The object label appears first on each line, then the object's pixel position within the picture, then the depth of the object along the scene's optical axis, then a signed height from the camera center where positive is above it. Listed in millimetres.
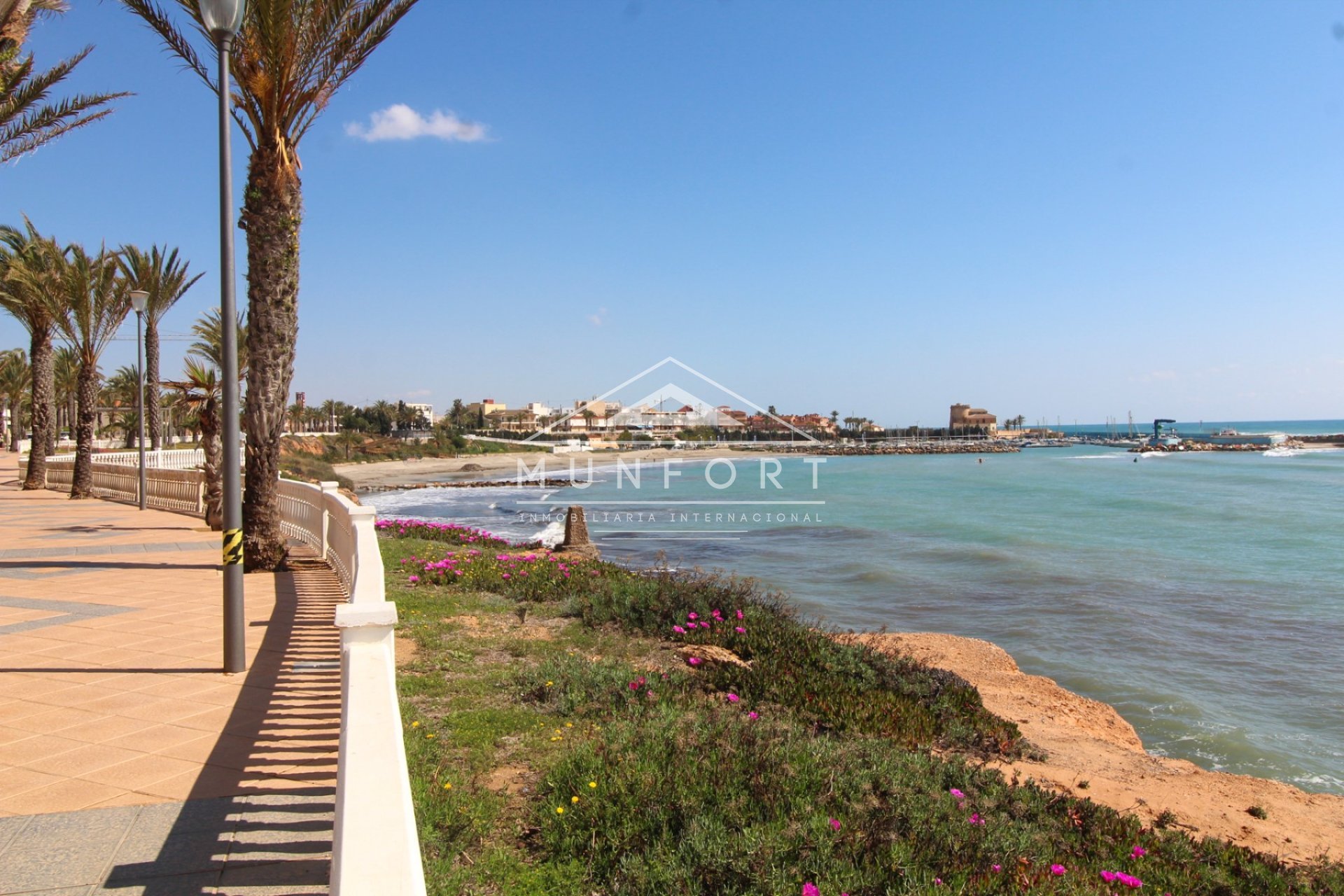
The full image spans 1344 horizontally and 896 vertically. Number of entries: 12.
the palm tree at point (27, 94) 9046 +4701
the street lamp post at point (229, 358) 5676 +630
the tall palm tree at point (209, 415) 13344 +406
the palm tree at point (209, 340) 30047 +3874
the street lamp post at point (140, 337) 16391 +2327
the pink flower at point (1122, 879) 3941 -2265
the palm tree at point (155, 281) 24375 +5059
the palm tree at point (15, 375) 51938 +4296
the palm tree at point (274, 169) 9523 +3457
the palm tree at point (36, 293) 19422 +3758
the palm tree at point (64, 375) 46281 +3872
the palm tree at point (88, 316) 19844 +3329
